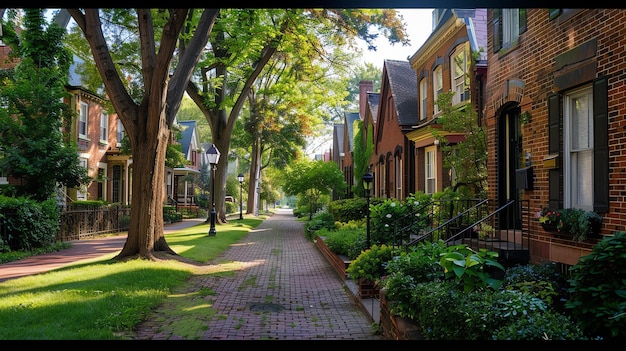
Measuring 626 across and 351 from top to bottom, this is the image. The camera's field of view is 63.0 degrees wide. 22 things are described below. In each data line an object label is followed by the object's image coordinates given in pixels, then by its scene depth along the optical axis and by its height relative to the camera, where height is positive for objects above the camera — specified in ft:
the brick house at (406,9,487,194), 50.16 +12.93
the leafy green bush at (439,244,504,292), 18.26 -2.78
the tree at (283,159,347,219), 110.93 +3.21
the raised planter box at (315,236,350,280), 38.09 -5.81
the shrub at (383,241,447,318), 20.26 -3.52
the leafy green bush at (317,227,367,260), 38.60 -4.15
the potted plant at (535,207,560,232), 23.80 -1.18
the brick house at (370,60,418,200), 68.44 +9.23
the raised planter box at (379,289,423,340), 18.00 -5.03
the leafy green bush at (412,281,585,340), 14.32 -3.77
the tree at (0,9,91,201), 57.00 +7.49
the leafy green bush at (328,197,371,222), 73.36 -2.47
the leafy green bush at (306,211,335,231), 75.11 -4.59
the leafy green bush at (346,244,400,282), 30.09 -4.26
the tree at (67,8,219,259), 39.68 +7.18
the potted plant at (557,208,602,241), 21.49 -1.23
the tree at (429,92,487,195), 44.27 +4.12
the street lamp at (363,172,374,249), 38.52 +0.84
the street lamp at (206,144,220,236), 72.33 +5.07
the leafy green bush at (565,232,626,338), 13.93 -2.76
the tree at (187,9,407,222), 43.39 +18.56
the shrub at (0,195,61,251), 47.14 -3.00
